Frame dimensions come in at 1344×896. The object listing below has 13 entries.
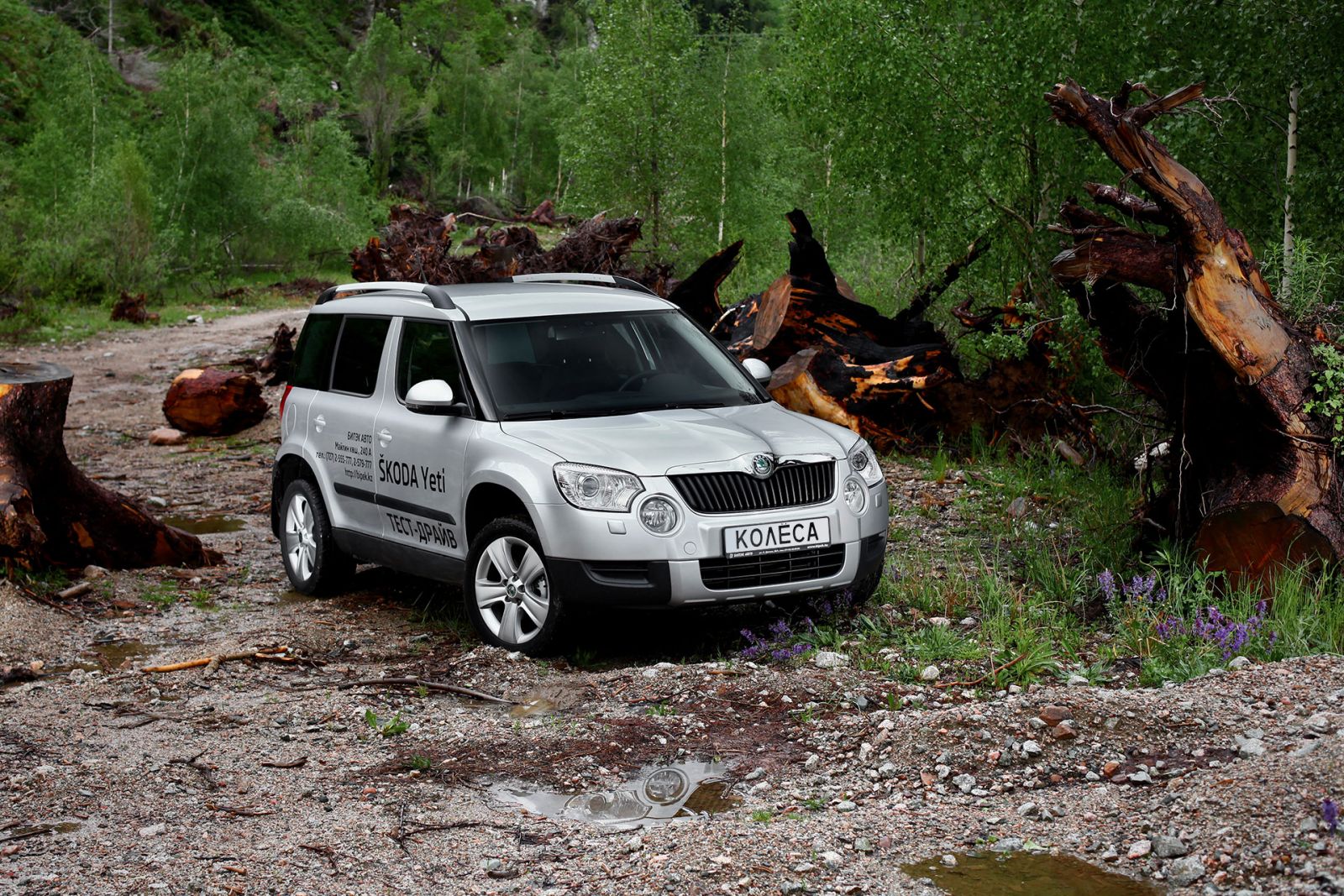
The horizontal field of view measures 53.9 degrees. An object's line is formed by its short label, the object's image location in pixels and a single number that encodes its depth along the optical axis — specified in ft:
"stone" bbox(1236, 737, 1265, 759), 15.89
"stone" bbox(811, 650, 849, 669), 21.22
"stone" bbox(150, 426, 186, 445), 53.98
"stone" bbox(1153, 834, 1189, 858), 13.47
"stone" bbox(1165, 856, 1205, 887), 12.96
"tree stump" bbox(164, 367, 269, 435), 54.60
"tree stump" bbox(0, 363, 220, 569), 27.53
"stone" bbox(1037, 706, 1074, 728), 17.53
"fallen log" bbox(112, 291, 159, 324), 92.73
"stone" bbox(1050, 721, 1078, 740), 17.12
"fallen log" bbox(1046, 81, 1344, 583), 22.24
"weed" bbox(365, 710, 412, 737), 19.26
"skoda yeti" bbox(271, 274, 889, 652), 21.17
